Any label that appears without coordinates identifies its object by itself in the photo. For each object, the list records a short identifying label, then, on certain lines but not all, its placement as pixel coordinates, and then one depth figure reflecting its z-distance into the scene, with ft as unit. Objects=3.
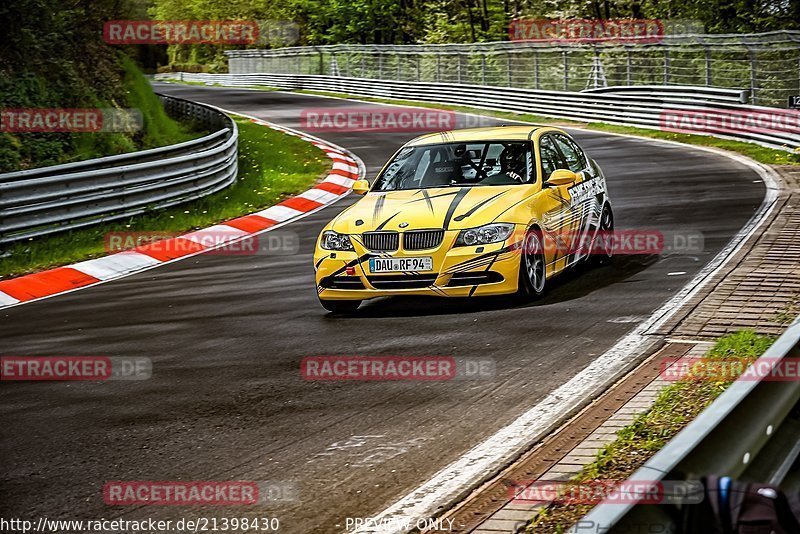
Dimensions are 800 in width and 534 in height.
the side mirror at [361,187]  34.91
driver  33.32
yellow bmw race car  29.89
